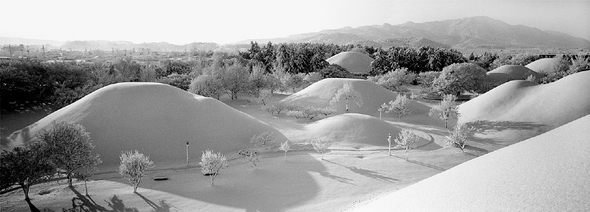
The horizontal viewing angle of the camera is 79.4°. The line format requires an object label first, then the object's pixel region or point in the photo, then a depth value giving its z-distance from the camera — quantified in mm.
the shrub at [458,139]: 42375
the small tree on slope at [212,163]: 31984
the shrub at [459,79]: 81188
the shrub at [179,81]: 79812
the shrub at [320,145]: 40688
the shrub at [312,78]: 94056
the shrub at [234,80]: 76750
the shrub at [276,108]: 64912
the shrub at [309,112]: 61500
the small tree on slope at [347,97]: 67500
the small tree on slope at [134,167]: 29641
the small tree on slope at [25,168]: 26203
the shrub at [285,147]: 40066
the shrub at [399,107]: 62625
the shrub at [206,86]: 72625
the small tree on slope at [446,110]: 57750
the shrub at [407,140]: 40678
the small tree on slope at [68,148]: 30594
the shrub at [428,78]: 94688
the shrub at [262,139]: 44469
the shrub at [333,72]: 102688
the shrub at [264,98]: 74750
